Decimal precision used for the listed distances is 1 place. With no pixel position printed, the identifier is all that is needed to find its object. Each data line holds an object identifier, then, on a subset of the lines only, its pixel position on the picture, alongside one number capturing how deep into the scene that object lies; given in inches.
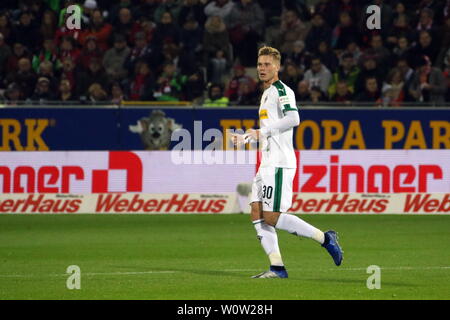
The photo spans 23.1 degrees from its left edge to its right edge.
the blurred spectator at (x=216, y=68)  931.3
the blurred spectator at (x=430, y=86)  869.2
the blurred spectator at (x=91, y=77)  903.7
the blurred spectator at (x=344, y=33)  929.5
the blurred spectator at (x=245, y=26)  960.3
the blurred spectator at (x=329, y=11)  951.0
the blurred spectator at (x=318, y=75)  901.2
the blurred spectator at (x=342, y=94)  880.9
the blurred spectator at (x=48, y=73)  903.4
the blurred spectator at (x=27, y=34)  970.1
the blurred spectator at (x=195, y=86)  907.4
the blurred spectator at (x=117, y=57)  943.7
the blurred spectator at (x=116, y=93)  890.7
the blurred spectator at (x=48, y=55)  943.0
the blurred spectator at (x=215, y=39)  938.7
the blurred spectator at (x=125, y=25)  960.9
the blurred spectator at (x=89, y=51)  925.2
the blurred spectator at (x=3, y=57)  944.9
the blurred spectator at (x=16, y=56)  941.2
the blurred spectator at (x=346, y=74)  903.1
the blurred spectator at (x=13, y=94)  895.9
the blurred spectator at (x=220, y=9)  968.3
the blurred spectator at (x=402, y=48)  905.5
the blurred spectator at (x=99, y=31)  953.3
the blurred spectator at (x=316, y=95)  869.2
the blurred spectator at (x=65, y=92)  885.2
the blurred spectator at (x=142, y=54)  940.6
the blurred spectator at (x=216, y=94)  880.9
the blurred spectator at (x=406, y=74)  882.1
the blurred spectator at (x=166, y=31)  943.0
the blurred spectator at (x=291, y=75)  887.1
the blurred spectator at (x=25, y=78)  914.1
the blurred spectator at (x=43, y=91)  895.1
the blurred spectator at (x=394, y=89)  882.1
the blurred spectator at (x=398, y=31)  925.2
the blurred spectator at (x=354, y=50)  920.9
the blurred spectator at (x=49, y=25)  960.3
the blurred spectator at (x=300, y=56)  924.6
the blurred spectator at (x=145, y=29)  957.8
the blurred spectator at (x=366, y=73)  890.4
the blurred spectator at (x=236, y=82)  892.0
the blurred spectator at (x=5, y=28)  966.5
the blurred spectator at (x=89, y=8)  969.7
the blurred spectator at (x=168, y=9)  975.0
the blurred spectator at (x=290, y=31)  946.1
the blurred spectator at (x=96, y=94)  892.6
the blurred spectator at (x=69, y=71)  908.6
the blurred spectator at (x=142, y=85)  911.7
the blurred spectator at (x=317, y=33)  940.6
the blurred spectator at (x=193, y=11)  970.7
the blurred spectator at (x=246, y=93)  880.3
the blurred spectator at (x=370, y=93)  877.8
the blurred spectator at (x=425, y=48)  903.1
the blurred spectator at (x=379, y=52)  901.8
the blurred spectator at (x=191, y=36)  949.8
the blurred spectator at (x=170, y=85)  904.3
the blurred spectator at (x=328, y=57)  918.4
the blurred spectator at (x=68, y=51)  930.7
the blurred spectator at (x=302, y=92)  875.4
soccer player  426.6
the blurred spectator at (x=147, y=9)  986.1
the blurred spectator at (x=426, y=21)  914.1
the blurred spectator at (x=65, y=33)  947.3
